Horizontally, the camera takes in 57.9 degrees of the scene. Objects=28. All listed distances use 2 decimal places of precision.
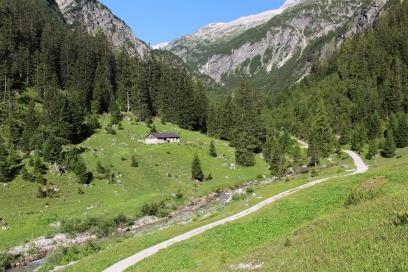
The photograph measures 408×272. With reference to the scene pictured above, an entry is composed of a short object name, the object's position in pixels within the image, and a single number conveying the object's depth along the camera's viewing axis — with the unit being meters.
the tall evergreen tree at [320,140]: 96.07
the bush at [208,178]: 85.93
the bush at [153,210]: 63.64
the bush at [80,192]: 69.24
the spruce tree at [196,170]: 83.97
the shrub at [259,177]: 89.99
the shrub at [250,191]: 66.19
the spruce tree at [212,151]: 100.31
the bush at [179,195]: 73.59
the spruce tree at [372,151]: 93.69
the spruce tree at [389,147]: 93.31
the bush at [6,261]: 43.25
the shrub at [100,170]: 77.56
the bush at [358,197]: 27.33
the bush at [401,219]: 16.47
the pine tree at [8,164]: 67.69
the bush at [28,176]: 69.06
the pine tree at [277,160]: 91.14
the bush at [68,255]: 41.28
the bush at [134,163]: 84.56
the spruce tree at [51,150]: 76.06
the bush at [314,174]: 74.74
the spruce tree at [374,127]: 118.06
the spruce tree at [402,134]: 105.56
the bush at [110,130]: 103.25
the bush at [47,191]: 65.75
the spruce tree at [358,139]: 110.01
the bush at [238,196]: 63.17
